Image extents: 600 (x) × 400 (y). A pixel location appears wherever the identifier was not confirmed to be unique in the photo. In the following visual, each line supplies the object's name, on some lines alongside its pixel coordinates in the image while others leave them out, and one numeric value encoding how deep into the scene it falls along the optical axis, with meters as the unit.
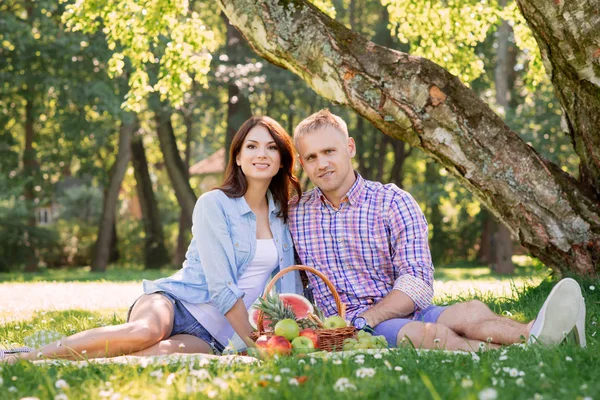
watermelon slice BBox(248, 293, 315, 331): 4.35
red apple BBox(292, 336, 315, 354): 3.70
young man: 4.48
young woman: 4.34
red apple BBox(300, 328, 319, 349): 3.88
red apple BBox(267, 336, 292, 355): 3.66
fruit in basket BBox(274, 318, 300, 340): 3.86
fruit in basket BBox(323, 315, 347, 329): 4.04
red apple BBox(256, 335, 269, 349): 3.76
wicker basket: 3.95
